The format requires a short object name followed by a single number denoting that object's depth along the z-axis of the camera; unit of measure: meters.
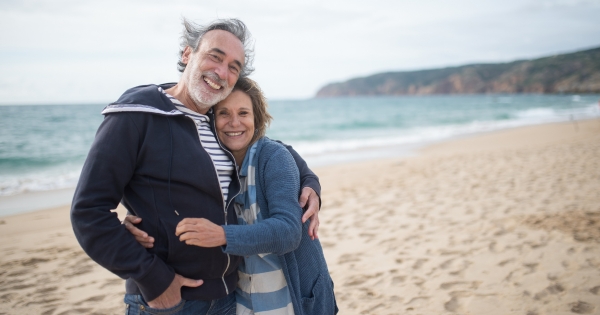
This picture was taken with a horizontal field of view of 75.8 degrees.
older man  1.55
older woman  1.80
